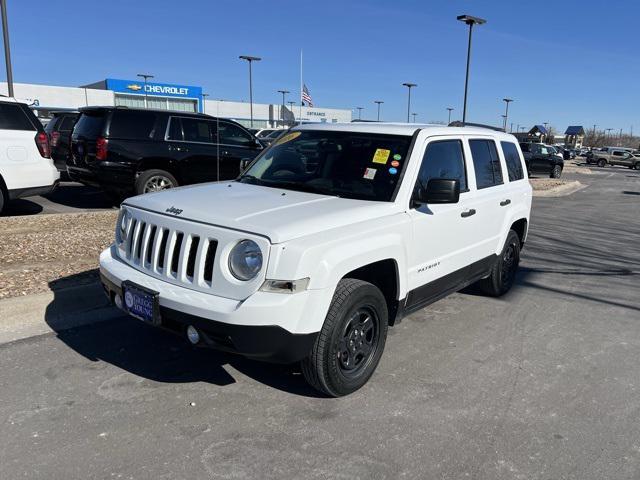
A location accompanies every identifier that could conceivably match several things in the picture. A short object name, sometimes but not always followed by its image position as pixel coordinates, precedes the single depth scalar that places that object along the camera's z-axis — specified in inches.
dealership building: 2269.4
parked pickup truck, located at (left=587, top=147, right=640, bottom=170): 2009.1
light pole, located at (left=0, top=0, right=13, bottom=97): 561.3
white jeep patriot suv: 119.8
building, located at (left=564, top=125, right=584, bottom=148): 3248.0
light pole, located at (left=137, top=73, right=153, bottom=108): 2361.0
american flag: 1008.9
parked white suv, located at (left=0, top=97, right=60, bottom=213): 322.0
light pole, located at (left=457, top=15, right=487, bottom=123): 911.3
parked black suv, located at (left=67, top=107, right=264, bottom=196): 367.9
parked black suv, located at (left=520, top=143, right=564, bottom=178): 1114.7
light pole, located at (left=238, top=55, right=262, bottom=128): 1742.1
